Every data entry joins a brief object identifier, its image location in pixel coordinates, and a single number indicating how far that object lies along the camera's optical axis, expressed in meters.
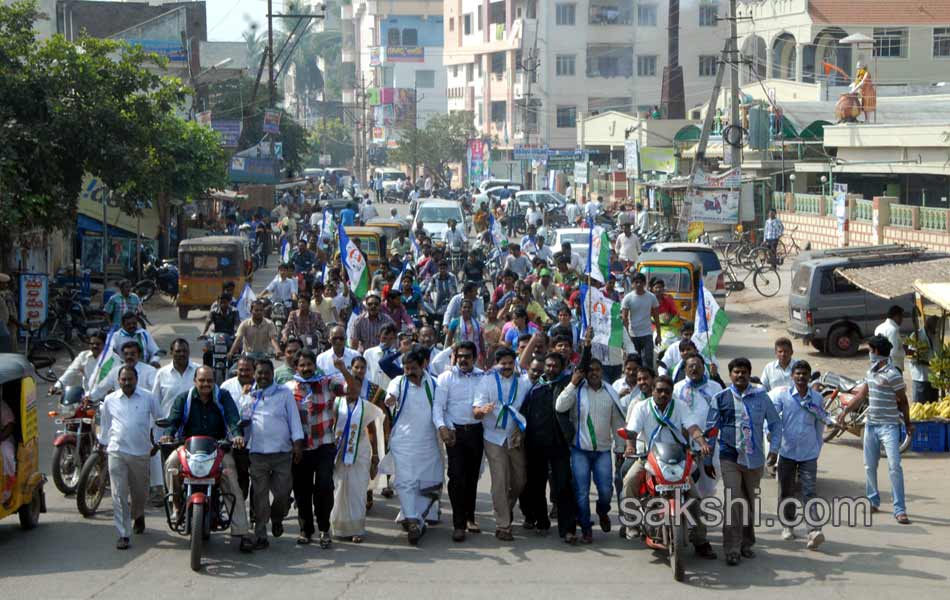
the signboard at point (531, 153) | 63.97
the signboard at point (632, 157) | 48.61
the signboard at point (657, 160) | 52.59
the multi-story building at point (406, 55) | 123.16
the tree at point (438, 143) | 88.19
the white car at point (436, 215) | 37.25
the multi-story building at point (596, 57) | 79.31
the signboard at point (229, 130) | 47.16
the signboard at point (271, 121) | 49.02
